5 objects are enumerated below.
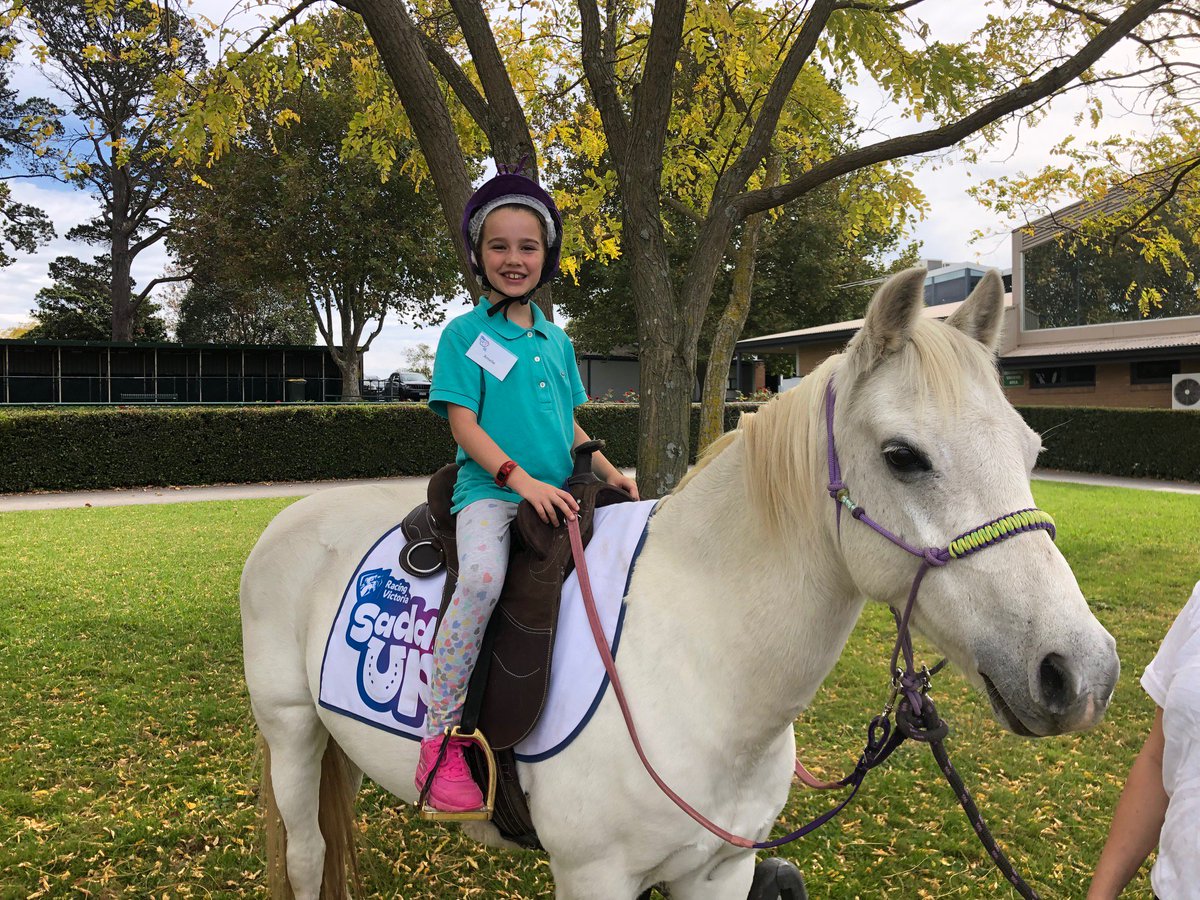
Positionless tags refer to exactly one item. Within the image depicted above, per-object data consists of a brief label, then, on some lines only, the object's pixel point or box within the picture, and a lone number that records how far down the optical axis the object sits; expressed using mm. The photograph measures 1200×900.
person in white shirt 1229
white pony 1282
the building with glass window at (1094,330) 18969
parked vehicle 36272
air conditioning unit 17688
